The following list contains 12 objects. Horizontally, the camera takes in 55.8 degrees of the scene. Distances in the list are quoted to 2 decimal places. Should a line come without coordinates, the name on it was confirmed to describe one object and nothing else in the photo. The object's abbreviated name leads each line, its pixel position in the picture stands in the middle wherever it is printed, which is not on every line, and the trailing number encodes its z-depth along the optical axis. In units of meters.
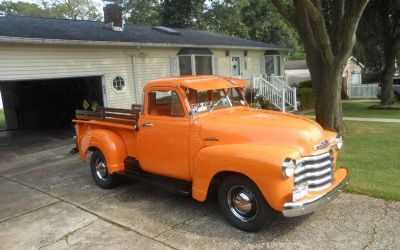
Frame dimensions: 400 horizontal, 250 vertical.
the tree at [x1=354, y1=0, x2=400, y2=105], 21.33
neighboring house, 42.81
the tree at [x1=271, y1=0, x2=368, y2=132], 10.75
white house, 11.78
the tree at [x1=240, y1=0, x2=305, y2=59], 38.75
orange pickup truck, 4.76
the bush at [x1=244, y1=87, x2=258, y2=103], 16.19
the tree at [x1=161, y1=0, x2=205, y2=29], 34.03
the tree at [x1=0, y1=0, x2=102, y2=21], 51.88
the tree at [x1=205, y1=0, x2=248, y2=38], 38.81
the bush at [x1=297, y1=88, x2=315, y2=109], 19.80
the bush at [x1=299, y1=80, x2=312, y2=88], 31.73
